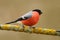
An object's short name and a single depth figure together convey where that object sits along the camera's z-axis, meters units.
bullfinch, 4.03
